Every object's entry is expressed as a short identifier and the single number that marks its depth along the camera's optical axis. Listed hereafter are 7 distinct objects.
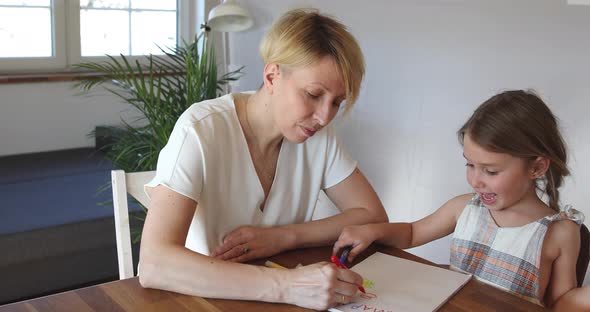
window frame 3.56
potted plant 2.58
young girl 1.40
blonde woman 1.15
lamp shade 2.83
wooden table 1.08
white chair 1.56
